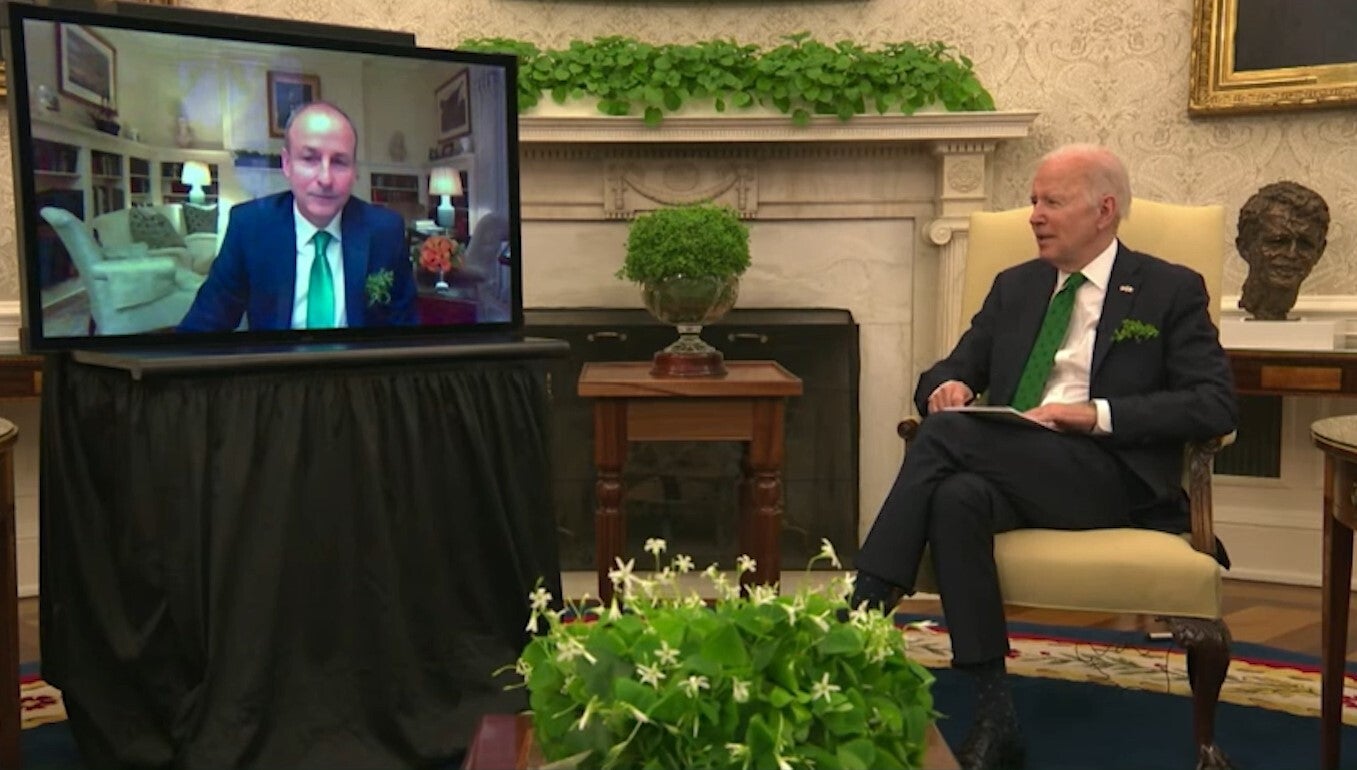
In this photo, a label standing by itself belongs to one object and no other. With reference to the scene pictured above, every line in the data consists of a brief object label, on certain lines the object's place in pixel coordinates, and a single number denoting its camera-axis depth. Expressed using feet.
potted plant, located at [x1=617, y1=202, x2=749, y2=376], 10.28
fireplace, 13.39
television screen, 7.57
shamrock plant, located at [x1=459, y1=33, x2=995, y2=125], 12.78
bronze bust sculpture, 11.73
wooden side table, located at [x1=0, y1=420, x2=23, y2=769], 7.62
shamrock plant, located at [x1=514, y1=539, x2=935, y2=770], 3.91
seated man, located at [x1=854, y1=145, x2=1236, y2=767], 7.84
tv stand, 7.48
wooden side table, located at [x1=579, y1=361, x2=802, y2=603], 10.05
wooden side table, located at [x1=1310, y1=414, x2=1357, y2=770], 7.54
